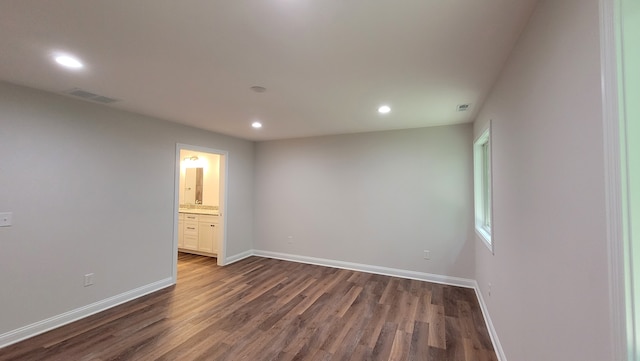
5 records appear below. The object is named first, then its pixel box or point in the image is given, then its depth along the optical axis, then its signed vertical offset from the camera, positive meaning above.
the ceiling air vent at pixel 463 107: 3.10 +0.96
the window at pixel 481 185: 3.51 +0.04
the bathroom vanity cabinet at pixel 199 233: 5.34 -0.98
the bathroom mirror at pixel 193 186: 6.06 +0.00
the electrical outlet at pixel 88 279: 3.03 -1.07
